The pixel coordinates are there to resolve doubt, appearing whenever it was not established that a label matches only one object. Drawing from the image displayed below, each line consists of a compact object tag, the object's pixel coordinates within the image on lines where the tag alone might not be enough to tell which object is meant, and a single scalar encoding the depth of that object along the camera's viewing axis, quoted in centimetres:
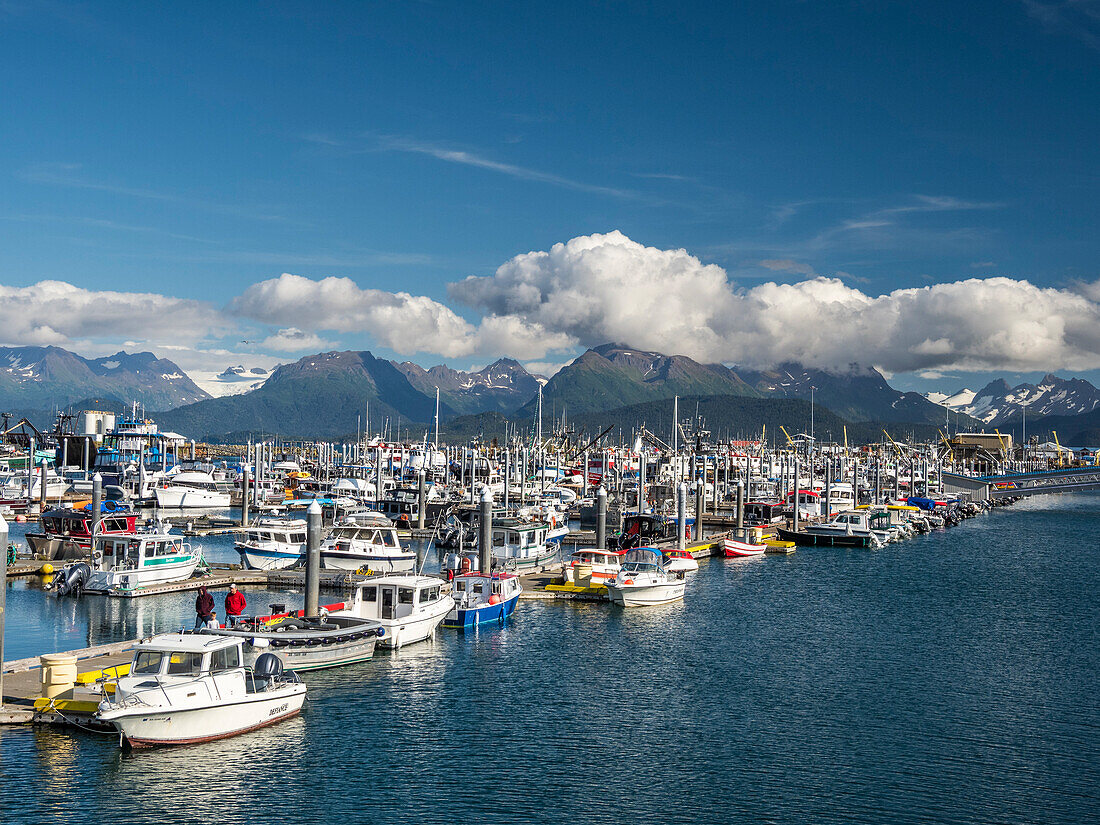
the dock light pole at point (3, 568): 3153
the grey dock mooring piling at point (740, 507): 11088
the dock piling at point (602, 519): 8000
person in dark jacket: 4288
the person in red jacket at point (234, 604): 4516
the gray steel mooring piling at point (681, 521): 8700
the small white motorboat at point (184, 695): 3062
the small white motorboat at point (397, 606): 4662
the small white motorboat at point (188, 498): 13362
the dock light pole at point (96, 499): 7022
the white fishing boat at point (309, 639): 3978
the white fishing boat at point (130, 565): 5953
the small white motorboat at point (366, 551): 7019
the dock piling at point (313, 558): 4672
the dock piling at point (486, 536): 6238
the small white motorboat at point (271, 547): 7238
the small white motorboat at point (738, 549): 9369
